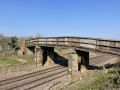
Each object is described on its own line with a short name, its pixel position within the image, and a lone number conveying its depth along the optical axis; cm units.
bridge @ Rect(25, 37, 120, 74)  1084
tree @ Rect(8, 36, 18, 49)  2653
